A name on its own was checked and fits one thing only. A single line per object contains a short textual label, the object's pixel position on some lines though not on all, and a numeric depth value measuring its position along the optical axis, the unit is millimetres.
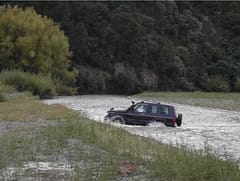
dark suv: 30984
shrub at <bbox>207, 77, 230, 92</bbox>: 108419
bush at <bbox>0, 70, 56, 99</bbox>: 71875
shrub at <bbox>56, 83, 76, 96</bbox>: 85812
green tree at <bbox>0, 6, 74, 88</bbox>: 81625
